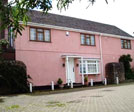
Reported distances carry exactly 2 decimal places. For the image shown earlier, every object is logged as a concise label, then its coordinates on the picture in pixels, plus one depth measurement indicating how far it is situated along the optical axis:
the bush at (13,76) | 9.67
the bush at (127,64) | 16.69
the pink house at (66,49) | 11.90
